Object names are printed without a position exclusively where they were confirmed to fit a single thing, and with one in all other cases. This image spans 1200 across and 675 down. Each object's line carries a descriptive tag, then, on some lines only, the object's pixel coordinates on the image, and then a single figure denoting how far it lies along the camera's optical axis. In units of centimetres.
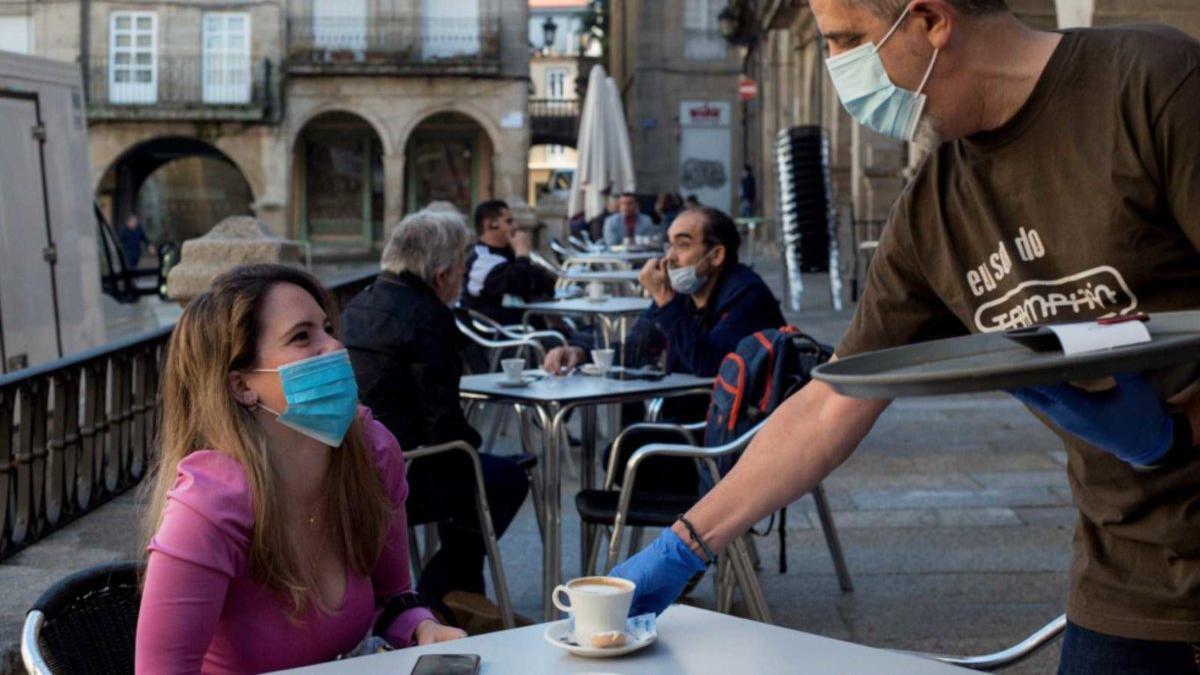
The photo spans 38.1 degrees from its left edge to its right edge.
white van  1022
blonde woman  278
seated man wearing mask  689
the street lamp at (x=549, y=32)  4867
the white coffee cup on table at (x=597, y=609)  235
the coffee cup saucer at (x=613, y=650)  235
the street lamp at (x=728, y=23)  3294
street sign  3203
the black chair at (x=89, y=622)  273
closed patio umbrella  2191
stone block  830
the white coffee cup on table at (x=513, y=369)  670
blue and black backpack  555
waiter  222
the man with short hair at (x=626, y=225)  2106
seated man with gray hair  571
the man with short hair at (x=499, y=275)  1113
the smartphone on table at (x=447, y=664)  228
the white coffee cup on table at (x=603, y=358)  698
